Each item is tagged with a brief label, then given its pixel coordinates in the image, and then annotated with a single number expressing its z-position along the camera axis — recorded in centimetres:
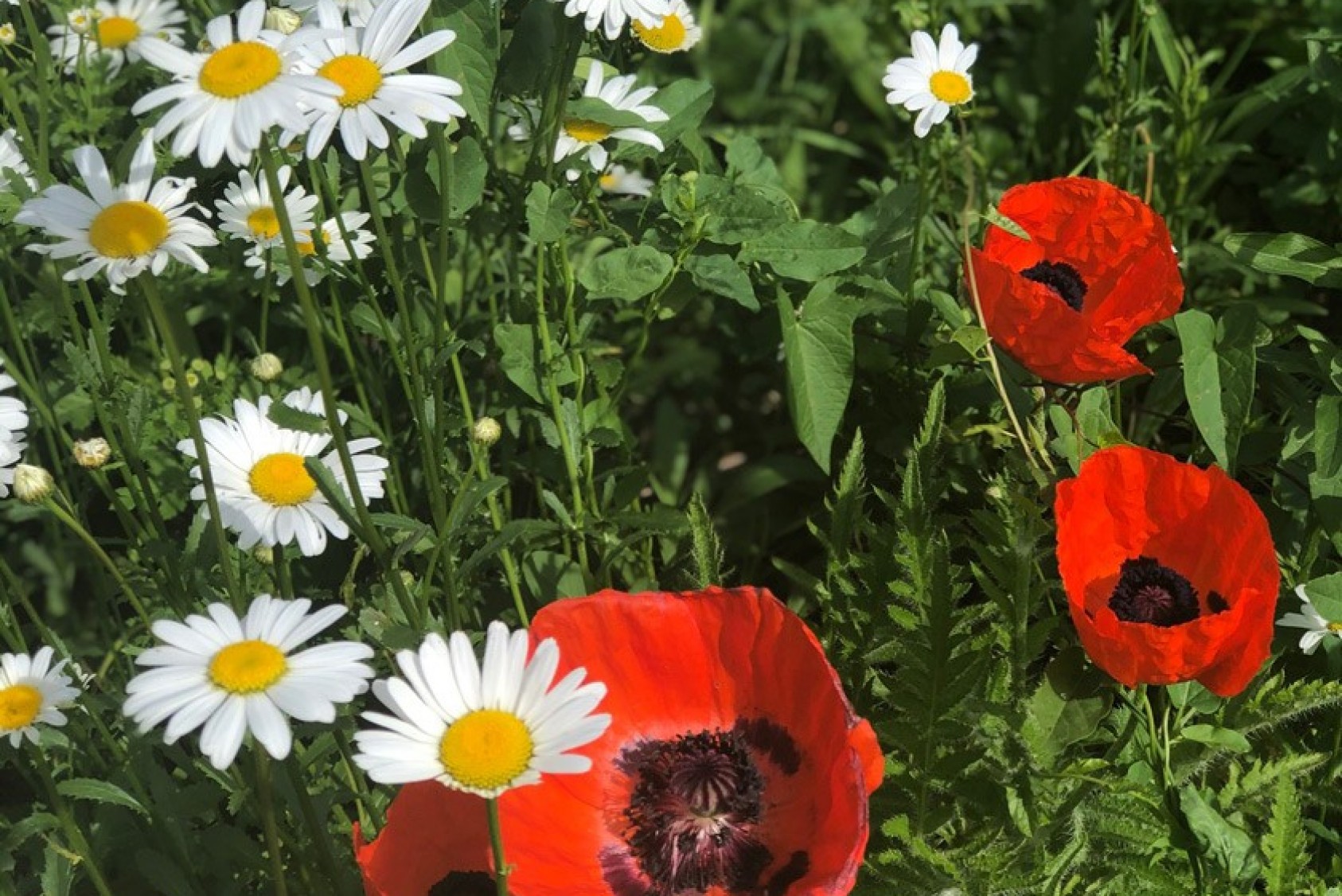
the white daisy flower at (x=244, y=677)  64
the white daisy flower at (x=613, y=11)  76
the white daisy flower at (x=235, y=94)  63
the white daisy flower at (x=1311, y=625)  79
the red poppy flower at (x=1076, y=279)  77
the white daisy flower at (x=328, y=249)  83
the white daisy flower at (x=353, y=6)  76
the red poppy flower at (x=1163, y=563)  72
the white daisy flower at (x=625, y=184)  96
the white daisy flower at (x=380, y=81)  68
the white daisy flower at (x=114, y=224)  70
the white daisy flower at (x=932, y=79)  84
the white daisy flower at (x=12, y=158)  81
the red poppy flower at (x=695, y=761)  74
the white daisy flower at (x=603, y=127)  84
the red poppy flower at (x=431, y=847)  72
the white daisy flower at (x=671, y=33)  87
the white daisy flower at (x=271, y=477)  74
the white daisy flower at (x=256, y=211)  84
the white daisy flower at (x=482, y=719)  64
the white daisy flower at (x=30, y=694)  73
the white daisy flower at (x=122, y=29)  102
